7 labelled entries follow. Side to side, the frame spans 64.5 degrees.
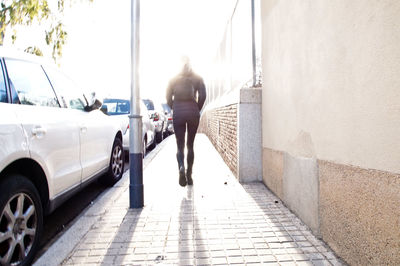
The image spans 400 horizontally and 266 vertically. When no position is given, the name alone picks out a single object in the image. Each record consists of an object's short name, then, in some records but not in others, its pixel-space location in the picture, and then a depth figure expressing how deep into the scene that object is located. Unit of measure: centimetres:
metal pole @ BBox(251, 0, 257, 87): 562
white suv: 233
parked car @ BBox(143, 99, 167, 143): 1206
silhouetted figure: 486
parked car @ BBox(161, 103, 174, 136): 1946
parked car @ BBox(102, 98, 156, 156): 702
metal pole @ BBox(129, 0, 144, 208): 399
